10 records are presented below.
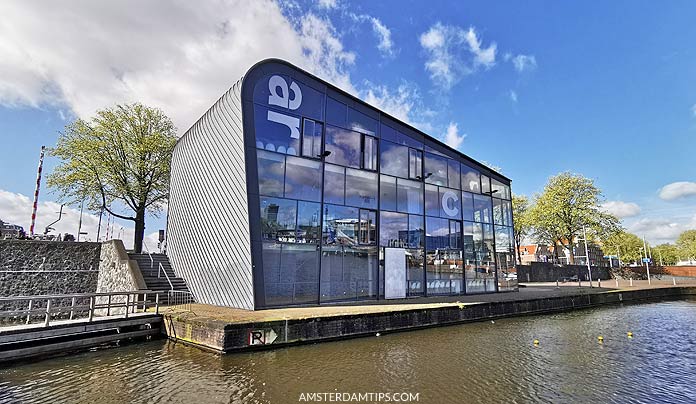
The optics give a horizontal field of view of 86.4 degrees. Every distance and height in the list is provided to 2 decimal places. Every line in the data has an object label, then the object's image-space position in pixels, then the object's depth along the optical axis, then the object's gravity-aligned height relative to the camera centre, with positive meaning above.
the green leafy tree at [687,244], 69.53 +4.93
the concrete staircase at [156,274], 15.65 -0.44
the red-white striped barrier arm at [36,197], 20.73 +3.79
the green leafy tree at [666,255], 81.79 +2.98
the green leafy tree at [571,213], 41.19 +6.04
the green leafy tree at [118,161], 22.75 +6.40
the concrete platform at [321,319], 9.54 -1.66
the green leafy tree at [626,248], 60.77 +3.43
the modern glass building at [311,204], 13.31 +2.64
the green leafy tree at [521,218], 44.94 +5.97
